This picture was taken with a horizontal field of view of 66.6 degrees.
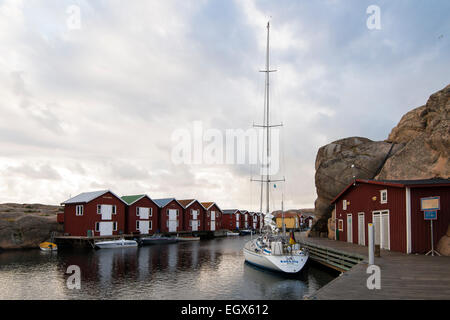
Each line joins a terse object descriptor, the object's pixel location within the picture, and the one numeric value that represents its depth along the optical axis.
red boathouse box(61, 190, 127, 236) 51.94
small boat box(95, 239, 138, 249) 47.25
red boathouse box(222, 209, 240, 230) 97.88
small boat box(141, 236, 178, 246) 52.85
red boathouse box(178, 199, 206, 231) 73.81
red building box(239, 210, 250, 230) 104.62
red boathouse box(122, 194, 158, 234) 58.75
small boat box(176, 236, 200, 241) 63.44
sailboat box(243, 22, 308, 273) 23.05
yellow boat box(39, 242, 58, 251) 44.72
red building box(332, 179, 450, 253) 21.92
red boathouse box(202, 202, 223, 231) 81.56
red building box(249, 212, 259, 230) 111.81
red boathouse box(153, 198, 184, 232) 66.12
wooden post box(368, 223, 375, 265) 16.44
